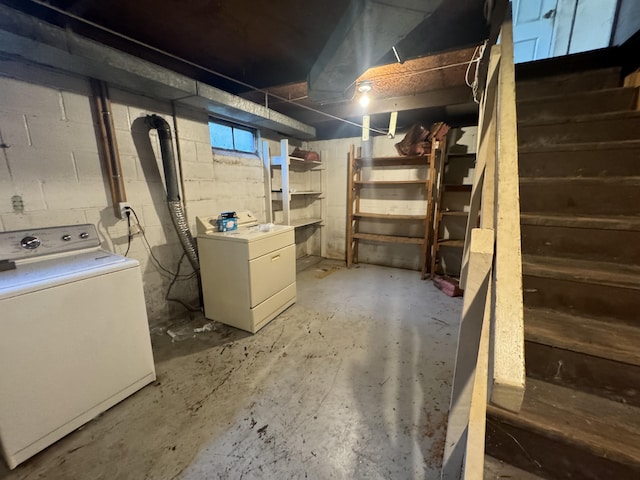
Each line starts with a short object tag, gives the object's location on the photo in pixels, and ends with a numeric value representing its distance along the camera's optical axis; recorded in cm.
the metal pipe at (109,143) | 175
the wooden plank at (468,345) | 73
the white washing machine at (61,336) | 111
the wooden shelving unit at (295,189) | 323
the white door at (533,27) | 278
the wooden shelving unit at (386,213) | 339
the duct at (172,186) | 202
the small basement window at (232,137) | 273
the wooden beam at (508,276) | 49
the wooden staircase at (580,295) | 75
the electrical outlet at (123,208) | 190
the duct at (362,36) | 115
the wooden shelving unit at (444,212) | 324
